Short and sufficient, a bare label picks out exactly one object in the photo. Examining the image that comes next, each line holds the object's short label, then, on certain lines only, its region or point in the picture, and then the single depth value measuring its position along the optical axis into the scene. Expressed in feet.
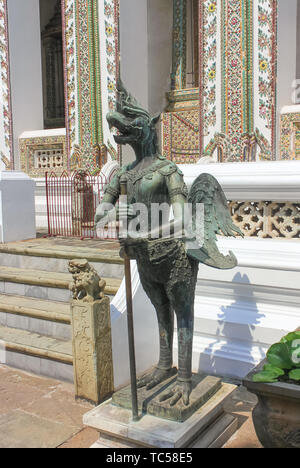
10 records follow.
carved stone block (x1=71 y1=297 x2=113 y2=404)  12.74
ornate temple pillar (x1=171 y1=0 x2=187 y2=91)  31.17
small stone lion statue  13.04
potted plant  8.58
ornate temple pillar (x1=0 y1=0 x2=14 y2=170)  31.94
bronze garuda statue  9.41
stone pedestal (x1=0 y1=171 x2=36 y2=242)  22.77
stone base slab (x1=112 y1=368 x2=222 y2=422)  9.58
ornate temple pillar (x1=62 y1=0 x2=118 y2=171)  28.09
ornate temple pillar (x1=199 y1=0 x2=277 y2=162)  23.20
